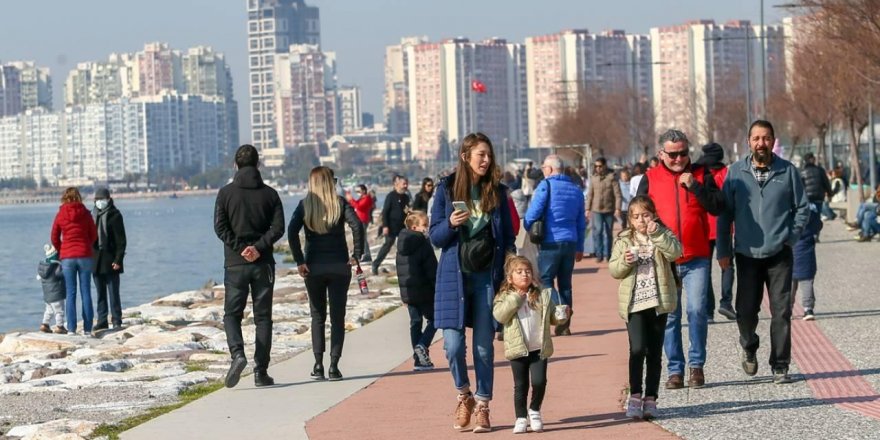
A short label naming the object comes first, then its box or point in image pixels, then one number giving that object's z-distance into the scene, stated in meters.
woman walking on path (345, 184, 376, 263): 36.20
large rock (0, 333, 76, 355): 20.07
